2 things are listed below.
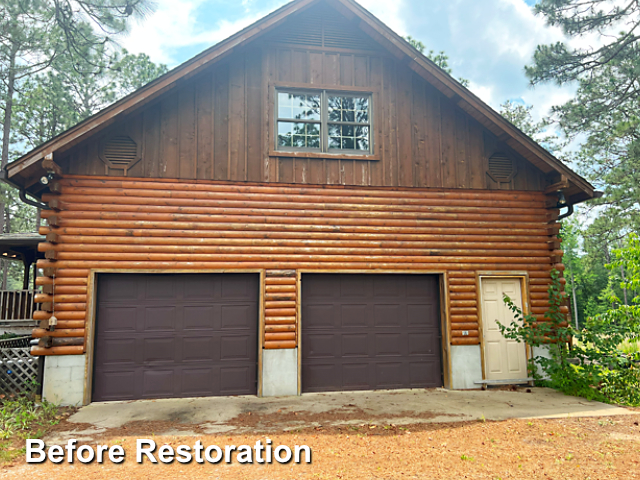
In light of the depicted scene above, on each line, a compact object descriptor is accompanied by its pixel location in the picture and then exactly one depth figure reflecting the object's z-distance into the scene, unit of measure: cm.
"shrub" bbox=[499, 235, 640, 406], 734
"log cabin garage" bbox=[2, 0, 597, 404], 774
